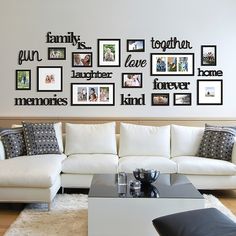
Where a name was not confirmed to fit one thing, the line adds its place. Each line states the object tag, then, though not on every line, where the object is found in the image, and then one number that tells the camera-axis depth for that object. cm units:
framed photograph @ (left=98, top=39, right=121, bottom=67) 489
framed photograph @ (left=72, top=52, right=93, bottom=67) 491
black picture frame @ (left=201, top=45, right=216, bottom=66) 489
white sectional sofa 324
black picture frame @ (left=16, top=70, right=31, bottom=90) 488
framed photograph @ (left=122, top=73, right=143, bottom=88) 491
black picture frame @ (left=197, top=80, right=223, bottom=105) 491
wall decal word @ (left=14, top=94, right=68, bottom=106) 489
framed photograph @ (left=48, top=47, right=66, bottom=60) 489
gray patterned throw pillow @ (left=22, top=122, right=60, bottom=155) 409
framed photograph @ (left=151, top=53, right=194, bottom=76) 489
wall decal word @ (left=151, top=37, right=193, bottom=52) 488
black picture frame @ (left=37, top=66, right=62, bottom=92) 490
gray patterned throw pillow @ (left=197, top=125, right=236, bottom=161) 400
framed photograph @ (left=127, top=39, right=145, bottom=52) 489
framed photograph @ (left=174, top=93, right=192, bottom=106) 492
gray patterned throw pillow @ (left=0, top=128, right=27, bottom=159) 398
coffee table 255
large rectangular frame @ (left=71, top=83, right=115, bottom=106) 490
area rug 272
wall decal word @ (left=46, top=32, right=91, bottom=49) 488
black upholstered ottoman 171
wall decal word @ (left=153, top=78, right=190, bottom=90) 491
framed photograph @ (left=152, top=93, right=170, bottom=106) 492
